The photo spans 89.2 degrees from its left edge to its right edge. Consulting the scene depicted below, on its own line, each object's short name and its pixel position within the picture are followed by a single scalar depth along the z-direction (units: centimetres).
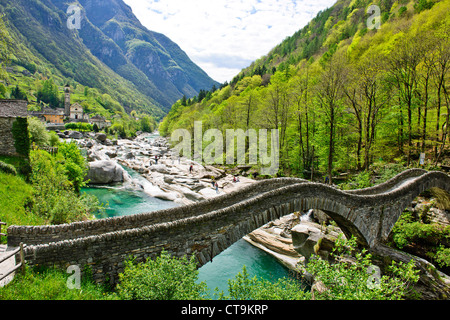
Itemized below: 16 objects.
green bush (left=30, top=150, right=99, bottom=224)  1284
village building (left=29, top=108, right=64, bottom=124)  9269
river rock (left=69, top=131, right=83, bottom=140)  6612
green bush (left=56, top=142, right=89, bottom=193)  2038
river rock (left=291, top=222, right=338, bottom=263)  1435
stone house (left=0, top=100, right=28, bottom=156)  1560
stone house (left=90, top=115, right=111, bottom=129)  11478
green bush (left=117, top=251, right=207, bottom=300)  508
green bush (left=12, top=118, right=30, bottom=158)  1588
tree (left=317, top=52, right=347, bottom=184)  2044
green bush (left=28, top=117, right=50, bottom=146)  2175
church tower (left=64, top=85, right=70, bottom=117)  11412
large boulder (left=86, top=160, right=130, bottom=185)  2952
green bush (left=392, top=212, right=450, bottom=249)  1433
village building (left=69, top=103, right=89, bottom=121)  11151
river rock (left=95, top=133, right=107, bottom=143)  6931
